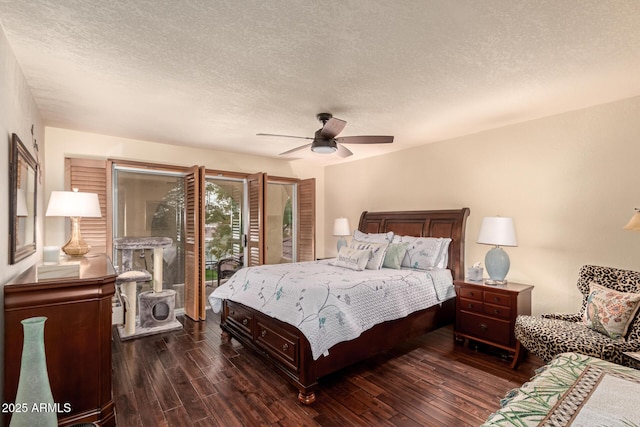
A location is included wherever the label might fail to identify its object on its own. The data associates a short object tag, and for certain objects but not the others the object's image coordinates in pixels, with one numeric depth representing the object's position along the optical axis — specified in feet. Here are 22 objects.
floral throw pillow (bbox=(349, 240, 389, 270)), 12.33
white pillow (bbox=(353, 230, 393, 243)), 14.83
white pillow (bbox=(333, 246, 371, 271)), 12.25
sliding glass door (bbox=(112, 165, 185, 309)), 14.48
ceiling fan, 9.60
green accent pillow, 12.78
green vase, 4.83
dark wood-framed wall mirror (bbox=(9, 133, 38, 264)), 6.67
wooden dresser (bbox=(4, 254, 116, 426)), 6.06
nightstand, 10.32
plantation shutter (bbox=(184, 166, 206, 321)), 14.60
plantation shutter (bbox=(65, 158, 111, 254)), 12.78
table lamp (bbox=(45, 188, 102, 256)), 9.71
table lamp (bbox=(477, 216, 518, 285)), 10.95
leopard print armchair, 7.55
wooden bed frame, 8.33
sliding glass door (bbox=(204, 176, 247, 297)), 17.28
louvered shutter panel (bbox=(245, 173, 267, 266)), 16.47
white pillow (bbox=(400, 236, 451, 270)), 12.87
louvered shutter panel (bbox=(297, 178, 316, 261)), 19.06
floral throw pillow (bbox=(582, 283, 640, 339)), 7.86
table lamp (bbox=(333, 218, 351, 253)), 17.93
